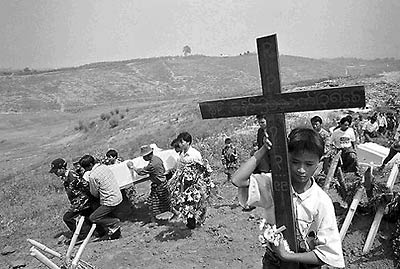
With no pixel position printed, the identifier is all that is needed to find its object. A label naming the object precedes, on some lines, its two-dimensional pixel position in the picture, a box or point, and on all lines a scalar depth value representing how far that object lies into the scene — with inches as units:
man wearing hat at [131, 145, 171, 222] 274.8
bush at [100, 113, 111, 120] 1190.1
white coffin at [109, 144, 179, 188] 290.8
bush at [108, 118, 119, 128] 1100.5
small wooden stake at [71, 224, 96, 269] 153.4
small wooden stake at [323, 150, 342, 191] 232.8
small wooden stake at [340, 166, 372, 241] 192.1
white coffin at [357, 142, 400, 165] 320.5
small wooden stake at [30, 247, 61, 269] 148.2
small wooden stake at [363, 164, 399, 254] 198.5
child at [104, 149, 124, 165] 301.1
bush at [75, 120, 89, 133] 1152.2
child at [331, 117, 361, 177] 275.1
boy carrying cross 88.4
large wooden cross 90.9
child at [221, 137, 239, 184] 340.8
